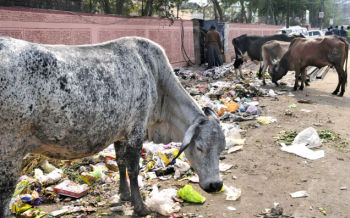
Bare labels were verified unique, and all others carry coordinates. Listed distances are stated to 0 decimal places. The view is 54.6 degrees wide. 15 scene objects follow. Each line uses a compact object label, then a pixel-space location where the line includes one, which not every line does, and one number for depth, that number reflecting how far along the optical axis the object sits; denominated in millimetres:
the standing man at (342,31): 25172
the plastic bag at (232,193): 4078
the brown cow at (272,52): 11883
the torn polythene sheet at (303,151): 5200
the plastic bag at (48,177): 4312
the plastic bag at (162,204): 3682
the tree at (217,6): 24400
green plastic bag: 3957
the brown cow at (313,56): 9805
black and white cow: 14366
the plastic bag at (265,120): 7016
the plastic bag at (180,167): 4730
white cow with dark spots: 2596
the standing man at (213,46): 14461
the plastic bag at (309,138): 5594
